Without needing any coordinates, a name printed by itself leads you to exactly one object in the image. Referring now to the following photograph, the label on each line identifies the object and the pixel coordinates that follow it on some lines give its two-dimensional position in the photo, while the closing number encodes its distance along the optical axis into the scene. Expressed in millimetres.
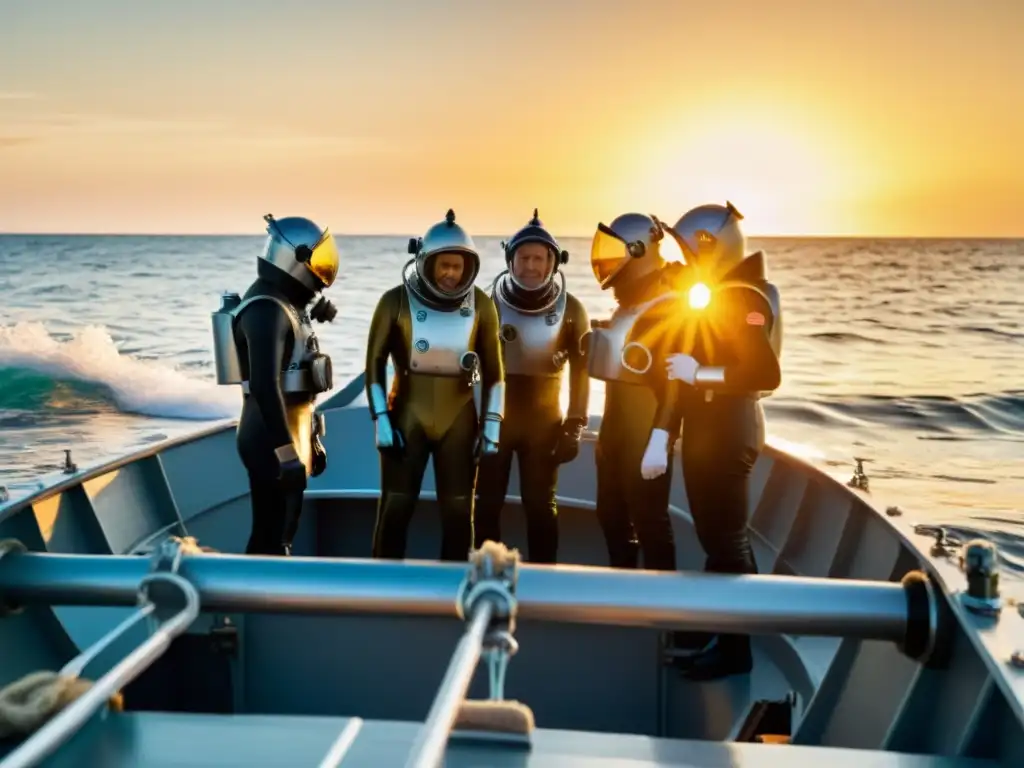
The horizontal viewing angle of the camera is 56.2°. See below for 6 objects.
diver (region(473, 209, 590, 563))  4191
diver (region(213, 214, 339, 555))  3562
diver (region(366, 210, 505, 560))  3811
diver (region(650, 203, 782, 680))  3312
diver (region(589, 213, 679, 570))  3771
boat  1521
